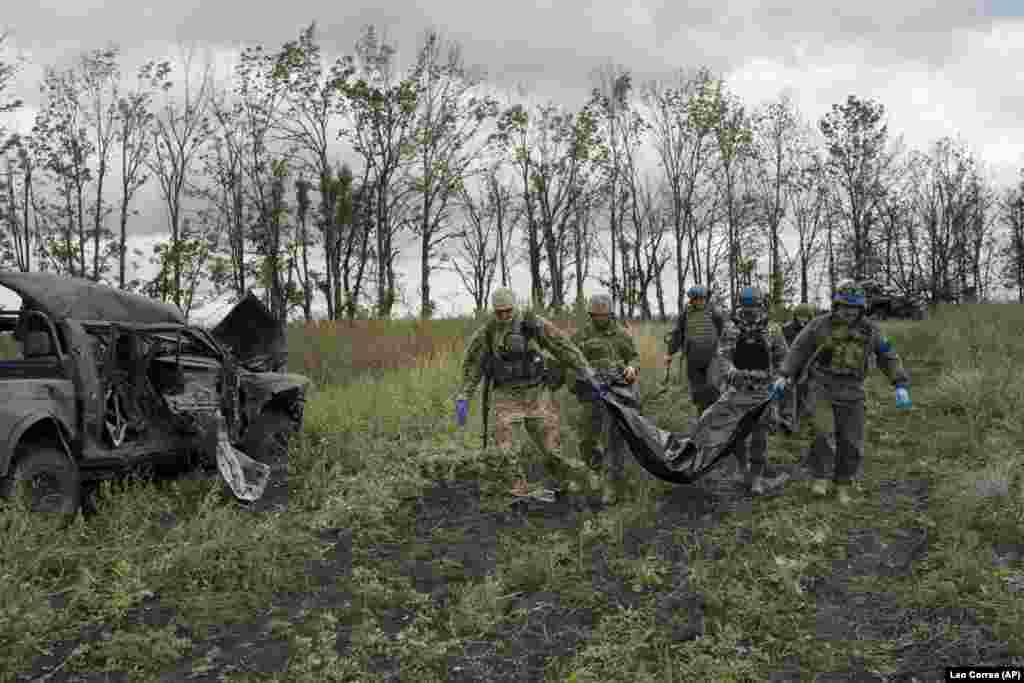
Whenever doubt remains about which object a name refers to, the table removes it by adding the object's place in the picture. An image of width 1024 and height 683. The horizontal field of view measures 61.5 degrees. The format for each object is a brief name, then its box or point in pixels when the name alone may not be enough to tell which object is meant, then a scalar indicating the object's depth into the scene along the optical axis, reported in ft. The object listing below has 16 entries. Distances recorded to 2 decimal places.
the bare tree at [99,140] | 102.06
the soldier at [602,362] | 25.02
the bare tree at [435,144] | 105.60
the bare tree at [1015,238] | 143.13
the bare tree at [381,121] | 103.25
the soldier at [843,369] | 22.75
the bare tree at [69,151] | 102.83
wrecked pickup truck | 20.38
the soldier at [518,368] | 23.27
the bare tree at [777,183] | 136.05
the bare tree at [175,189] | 104.78
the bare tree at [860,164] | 127.54
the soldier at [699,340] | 30.01
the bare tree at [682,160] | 124.88
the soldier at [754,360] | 24.75
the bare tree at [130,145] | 101.96
